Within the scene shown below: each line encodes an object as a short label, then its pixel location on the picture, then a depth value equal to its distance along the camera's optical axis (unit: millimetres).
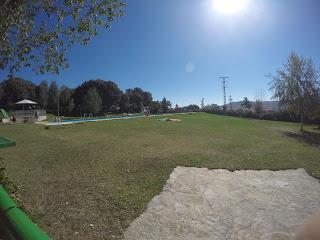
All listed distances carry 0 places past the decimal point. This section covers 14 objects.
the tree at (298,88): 23445
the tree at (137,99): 76841
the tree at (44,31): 5517
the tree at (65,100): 57299
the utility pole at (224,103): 63106
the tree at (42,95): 59332
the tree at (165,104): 79064
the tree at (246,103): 82479
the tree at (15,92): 58062
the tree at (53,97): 58787
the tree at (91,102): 52210
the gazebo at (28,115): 29965
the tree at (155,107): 73080
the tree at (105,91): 64203
